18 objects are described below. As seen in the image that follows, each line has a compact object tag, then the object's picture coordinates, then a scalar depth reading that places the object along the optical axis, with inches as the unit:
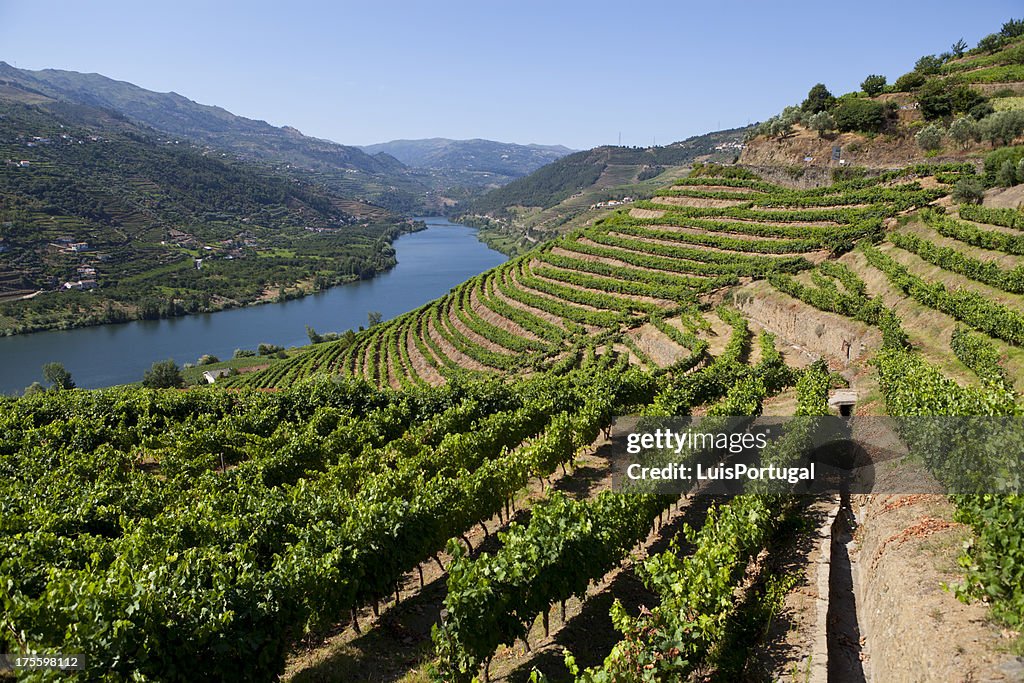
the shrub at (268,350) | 4443.9
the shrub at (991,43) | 2942.9
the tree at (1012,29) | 2992.1
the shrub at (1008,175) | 1528.5
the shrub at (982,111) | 2140.7
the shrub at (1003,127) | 1910.7
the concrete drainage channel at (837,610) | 434.7
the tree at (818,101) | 2783.0
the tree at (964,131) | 2038.6
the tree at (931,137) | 2180.1
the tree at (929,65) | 2893.9
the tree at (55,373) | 3572.8
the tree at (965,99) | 2238.8
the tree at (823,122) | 2566.4
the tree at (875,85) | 2738.7
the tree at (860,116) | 2415.1
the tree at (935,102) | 2297.0
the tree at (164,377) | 3415.4
